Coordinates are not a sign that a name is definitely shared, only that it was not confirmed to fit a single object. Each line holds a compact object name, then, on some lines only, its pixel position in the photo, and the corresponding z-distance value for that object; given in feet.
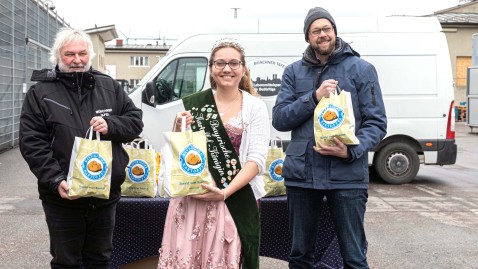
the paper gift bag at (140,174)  12.93
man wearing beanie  10.70
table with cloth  13.08
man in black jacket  10.11
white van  31.86
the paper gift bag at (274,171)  13.33
